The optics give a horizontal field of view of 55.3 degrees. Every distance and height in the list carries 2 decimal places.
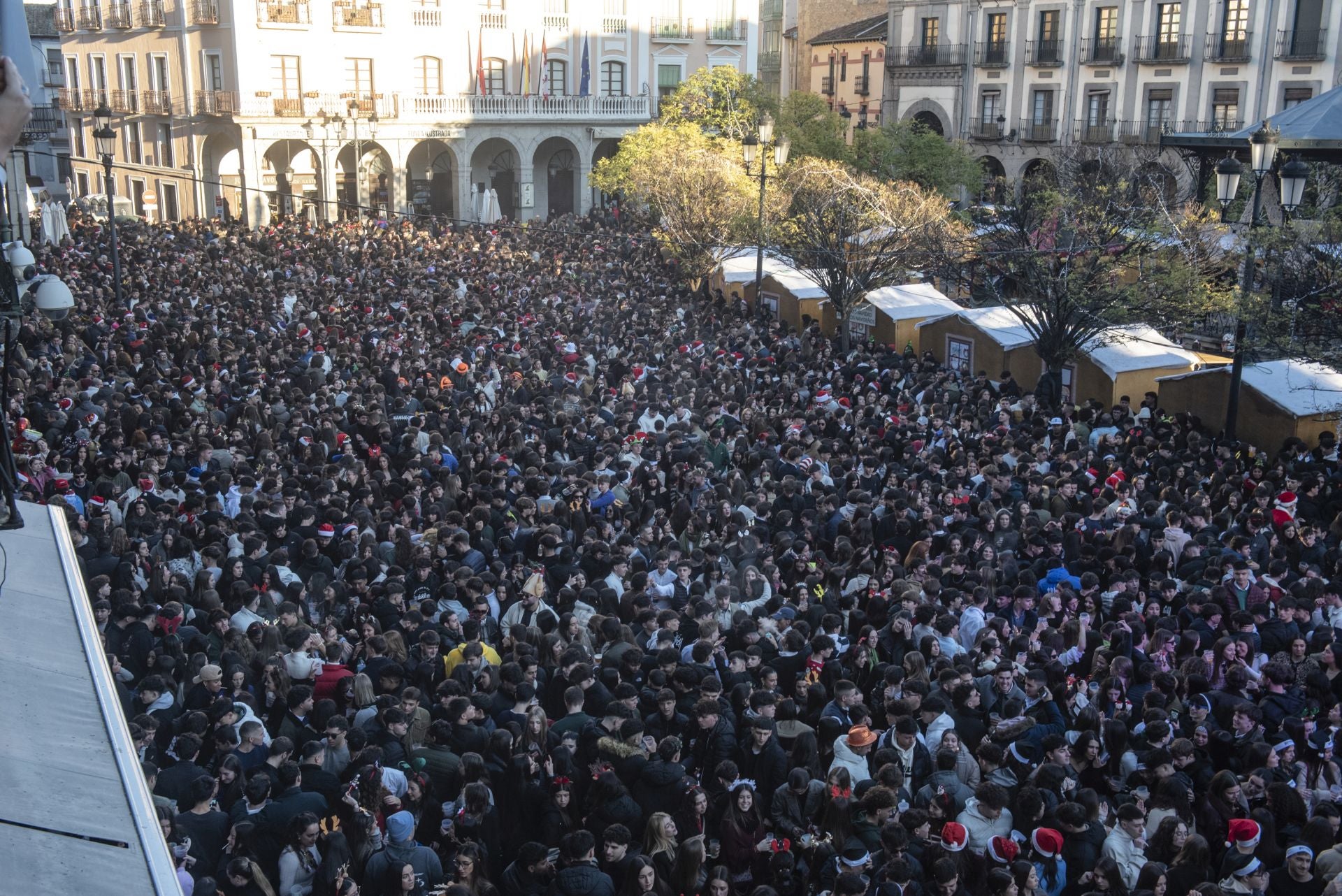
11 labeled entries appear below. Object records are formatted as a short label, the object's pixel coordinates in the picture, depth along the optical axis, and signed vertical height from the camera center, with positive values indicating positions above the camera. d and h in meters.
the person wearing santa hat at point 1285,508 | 12.20 -3.56
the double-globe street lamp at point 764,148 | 22.44 -0.41
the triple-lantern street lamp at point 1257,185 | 13.99 -0.63
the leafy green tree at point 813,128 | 37.69 -0.07
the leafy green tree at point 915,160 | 36.97 -0.95
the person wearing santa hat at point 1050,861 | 6.36 -3.54
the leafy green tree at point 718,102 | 40.56 +0.73
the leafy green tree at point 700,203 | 28.09 -1.69
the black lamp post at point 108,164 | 22.12 -0.75
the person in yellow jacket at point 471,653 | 8.25 -3.40
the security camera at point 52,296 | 13.35 -1.78
